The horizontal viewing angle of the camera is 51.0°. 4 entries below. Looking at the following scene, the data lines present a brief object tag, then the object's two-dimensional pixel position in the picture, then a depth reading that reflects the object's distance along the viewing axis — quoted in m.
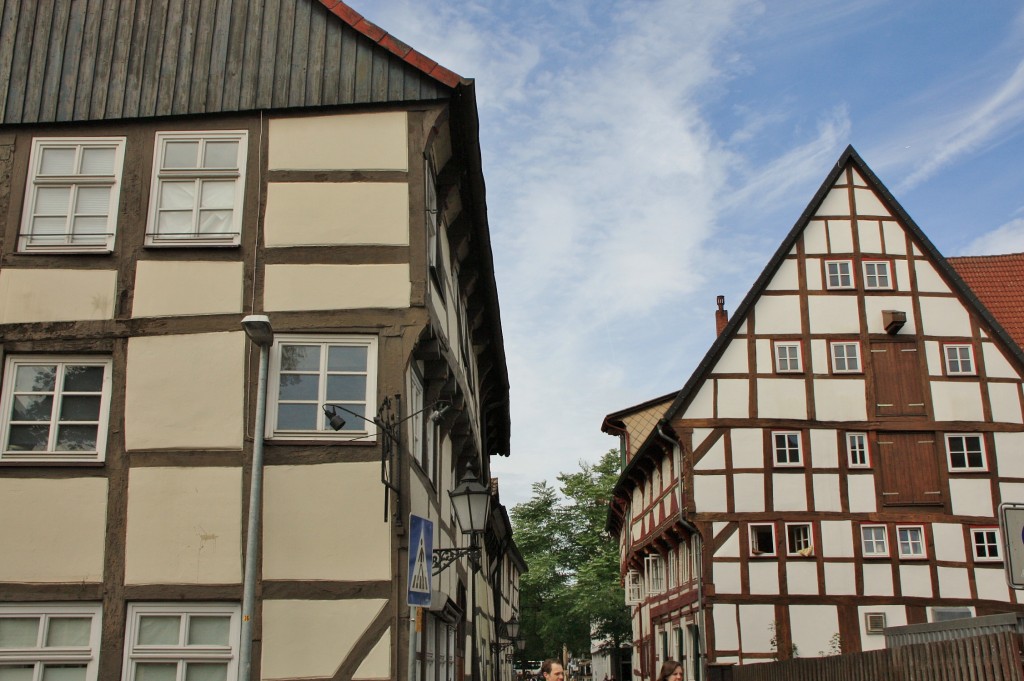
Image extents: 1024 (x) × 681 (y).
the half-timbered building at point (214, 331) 10.91
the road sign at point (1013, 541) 6.25
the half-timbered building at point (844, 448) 26.89
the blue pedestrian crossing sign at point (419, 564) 8.80
